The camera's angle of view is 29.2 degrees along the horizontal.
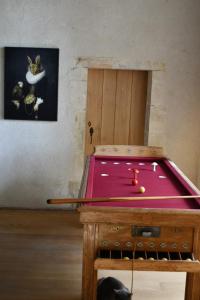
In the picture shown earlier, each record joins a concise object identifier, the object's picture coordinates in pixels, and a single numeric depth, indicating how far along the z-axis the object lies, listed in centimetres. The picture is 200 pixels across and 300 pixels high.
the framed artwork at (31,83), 523
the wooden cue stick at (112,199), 256
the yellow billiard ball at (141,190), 299
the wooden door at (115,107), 551
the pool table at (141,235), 244
